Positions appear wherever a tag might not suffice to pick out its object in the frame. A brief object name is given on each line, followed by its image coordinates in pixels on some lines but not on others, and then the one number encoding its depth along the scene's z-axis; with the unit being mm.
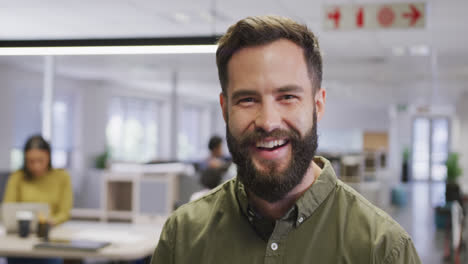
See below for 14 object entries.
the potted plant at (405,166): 19719
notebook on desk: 3184
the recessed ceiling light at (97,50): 2861
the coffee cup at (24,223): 3592
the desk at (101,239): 3184
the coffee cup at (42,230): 3547
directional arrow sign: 4988
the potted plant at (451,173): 8203
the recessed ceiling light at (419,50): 7852
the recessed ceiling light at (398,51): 7980
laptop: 3680
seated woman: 3939
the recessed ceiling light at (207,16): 6023
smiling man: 1017
